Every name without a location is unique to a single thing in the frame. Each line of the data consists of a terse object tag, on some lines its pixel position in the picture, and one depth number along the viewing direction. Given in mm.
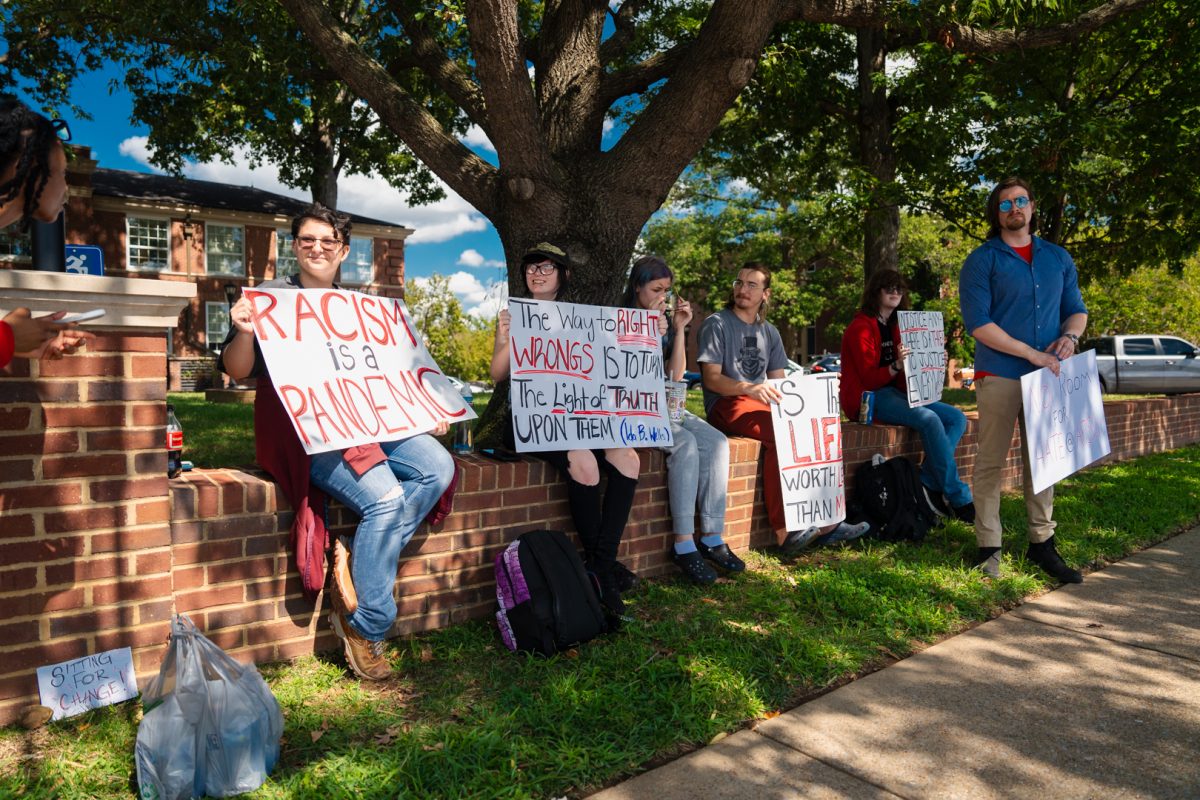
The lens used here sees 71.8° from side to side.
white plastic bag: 2340
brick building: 29625
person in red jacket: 5898
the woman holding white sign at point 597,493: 4070
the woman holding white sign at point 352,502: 3223
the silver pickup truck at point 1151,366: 24391
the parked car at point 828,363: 29505
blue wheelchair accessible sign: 3340
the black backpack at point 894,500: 5402
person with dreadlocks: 2156
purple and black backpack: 3480
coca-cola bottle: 3248
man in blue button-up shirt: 4695
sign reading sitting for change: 2783
